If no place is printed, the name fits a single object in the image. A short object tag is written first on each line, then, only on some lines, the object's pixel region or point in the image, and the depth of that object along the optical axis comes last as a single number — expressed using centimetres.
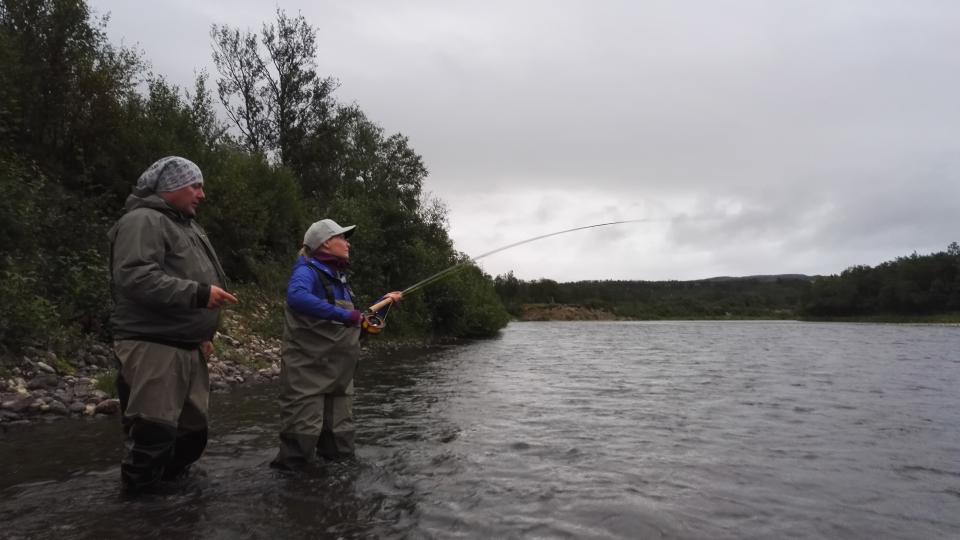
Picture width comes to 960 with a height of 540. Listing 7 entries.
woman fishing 586
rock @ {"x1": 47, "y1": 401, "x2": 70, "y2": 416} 889
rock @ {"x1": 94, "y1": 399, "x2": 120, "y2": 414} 920
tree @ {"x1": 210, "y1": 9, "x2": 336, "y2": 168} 3806
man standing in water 456
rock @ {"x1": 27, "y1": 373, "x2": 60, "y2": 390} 969
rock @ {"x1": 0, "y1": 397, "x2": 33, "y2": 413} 859
